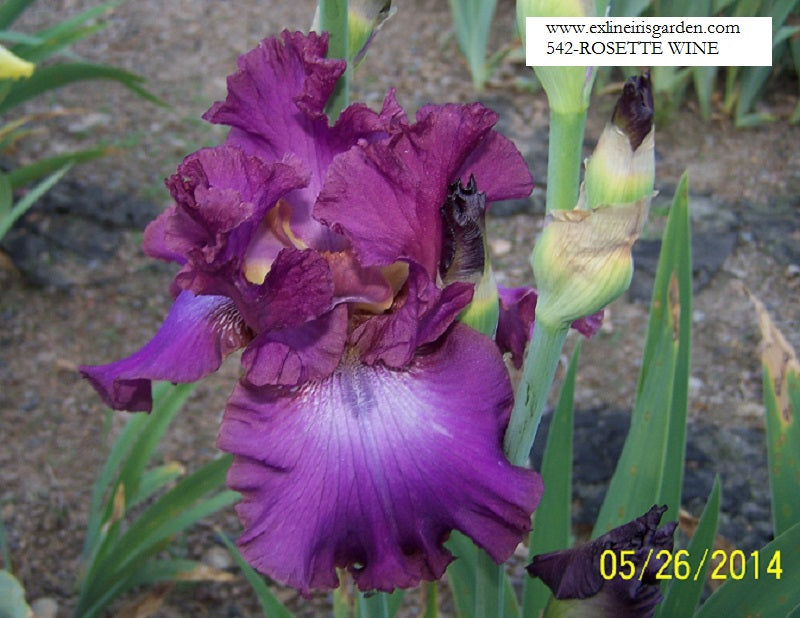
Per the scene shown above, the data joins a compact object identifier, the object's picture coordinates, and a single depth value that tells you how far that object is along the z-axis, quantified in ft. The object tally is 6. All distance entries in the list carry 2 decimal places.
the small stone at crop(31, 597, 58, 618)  1.87
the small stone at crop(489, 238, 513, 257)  2.98
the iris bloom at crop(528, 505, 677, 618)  0.90
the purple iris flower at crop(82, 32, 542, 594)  0.85
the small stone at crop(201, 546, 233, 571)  2.02
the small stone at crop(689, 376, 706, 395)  2.49
